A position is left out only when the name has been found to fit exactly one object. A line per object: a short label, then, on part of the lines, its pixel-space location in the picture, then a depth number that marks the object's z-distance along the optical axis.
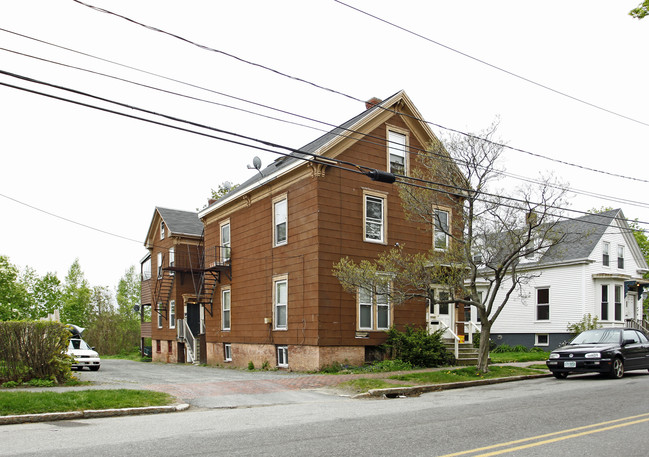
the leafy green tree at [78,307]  60.46
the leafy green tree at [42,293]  64.12
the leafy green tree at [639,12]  11.14
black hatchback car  16.69
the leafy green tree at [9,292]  51.28
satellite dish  22.98
